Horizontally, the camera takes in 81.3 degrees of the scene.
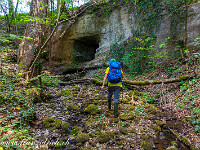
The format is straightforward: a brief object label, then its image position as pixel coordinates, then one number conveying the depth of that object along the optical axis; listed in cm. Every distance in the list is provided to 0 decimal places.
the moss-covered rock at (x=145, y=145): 267
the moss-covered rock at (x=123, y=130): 318
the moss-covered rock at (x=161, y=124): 348
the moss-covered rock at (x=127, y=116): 381
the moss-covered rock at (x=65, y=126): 358
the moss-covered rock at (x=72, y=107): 475
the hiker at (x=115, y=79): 393
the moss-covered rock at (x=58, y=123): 362
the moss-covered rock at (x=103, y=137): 292
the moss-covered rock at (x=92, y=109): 438
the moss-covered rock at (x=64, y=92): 626
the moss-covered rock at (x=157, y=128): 329
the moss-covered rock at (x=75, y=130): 335
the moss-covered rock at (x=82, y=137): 296
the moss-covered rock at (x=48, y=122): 360
